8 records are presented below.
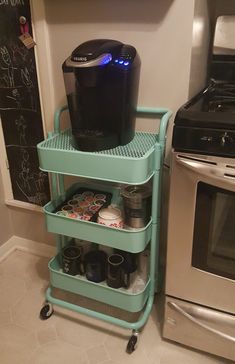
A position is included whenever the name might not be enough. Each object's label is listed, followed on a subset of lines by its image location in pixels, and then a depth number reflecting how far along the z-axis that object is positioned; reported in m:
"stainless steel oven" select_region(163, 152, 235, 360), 1.02
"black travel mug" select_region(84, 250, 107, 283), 1.42
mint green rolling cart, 1.13
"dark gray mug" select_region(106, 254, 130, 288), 1.37
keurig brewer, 1.05
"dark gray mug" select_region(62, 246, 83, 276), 1.45
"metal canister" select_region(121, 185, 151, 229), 1.26
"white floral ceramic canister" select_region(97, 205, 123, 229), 1.29
